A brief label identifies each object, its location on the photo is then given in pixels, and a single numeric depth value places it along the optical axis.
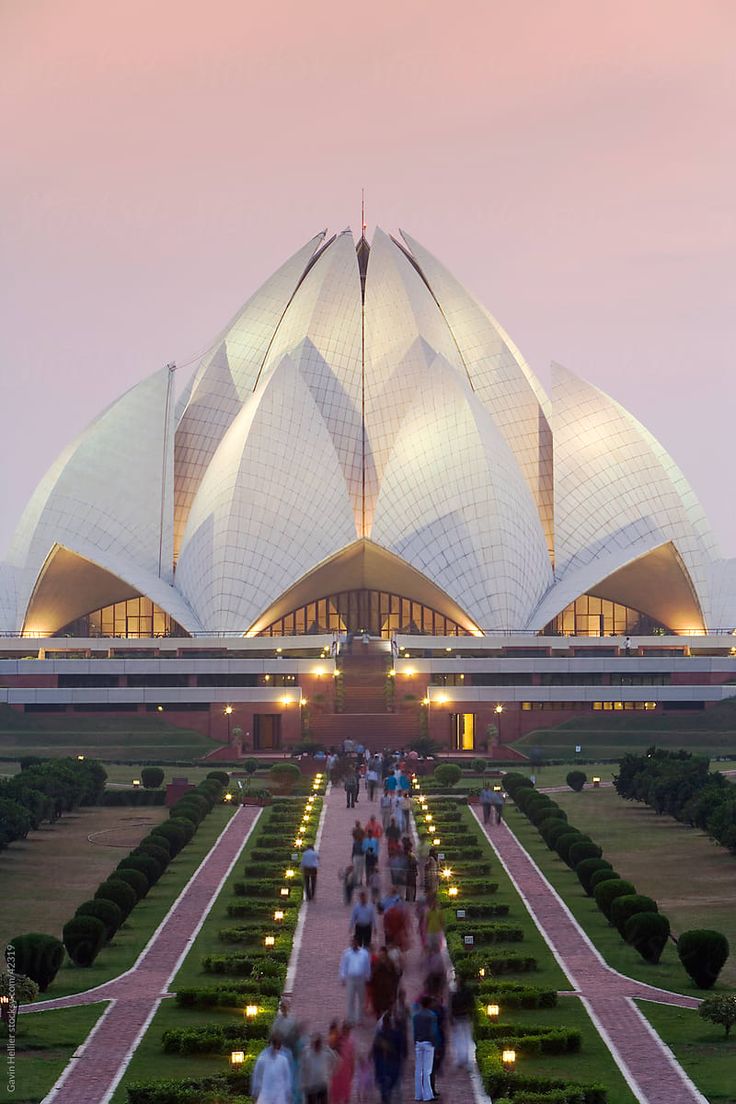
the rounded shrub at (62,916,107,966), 20.06
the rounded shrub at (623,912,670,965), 20.02
